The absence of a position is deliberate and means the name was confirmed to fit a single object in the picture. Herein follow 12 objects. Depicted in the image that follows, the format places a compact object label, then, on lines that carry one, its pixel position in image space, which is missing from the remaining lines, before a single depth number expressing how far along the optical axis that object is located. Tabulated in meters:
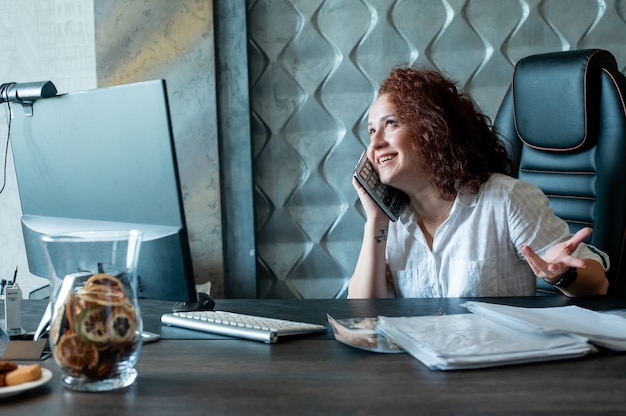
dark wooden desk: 0.89
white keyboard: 1.25
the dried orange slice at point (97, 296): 0.97
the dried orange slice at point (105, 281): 0.99
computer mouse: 1.54
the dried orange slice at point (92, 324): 0.96
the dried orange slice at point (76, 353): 0.98
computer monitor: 1.19
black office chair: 2.01
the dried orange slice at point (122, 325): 0.97
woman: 1.87
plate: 0.96
